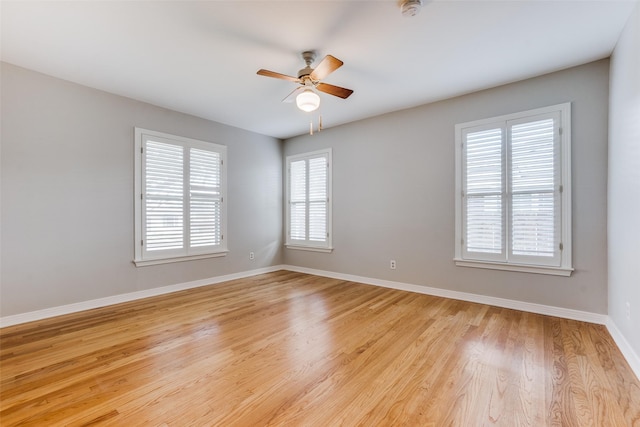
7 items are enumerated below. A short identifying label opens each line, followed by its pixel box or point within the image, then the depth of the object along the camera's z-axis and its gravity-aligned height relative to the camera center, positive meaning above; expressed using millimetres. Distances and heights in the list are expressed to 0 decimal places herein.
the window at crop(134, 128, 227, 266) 3965 +214
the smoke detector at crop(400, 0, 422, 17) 2068 +1533
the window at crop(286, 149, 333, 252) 5312 +241
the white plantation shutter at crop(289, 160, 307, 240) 5652 +262
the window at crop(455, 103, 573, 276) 3129 +278
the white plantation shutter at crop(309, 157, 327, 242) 5340 +278
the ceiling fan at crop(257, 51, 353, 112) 2580 +1307
